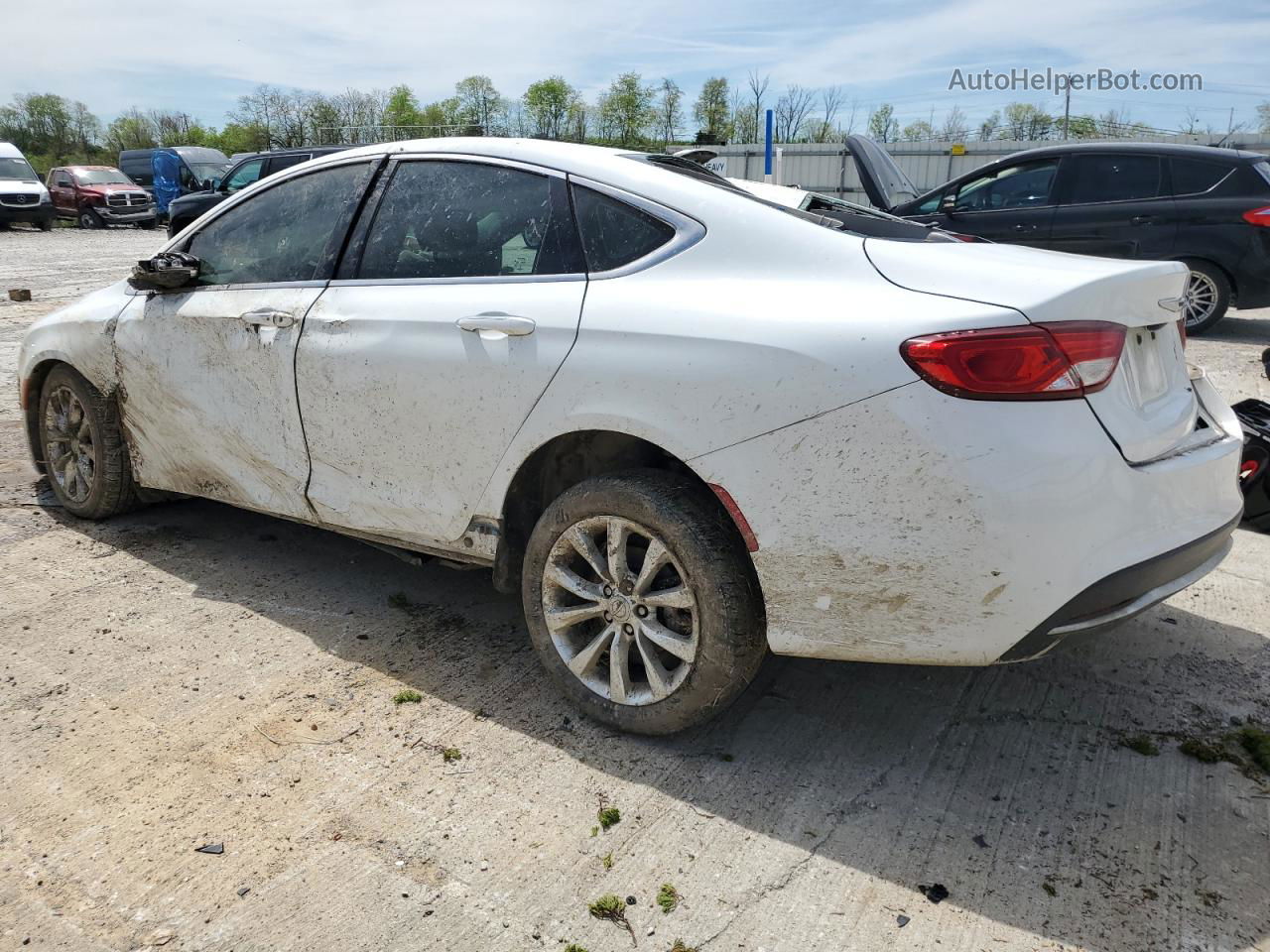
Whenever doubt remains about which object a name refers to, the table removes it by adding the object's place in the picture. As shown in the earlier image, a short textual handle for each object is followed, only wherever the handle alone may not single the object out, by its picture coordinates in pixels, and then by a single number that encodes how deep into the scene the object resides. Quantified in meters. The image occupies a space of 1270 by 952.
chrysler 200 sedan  2.32
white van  26.50
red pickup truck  29.45
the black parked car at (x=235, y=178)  14.47
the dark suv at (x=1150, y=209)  8.95
